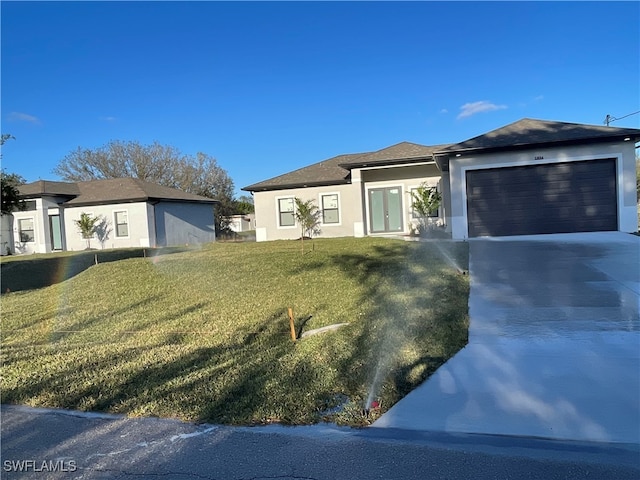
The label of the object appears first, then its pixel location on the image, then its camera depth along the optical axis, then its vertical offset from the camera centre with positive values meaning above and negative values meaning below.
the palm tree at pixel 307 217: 23.16 +0.38
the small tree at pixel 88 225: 26.12 +0.56
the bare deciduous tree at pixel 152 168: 44.84 +6.17
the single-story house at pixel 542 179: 14.99 +1.12
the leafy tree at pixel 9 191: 14.88 +1.53
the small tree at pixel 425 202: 20.88 +0.75
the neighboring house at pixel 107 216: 25.92 +1.05
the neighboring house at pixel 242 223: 44.64 +0.48
